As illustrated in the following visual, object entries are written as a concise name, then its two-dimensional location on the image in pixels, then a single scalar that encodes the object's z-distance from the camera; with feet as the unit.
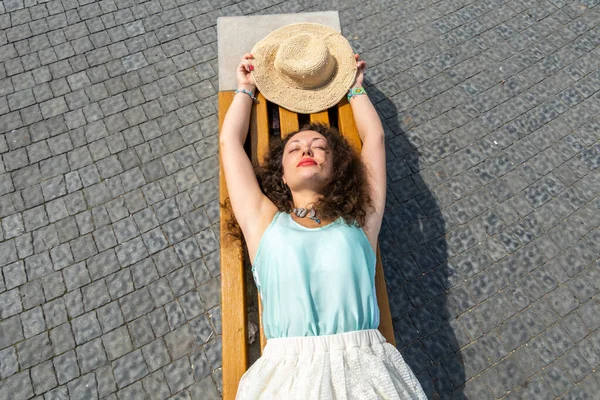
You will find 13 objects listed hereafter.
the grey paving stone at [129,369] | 8.88
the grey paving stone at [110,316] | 9.31
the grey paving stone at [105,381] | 8.76
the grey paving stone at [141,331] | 9.21
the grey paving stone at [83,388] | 8.70
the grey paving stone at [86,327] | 9.18
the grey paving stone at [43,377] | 8.71
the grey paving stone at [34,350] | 8.92
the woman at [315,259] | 6.50
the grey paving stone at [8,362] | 8.83
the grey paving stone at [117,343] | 9.07
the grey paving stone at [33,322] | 9.17
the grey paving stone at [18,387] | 8.66
